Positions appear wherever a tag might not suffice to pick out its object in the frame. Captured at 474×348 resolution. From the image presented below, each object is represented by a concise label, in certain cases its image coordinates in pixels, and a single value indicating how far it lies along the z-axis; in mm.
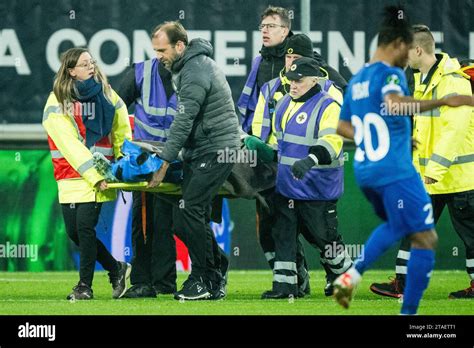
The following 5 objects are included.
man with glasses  11078
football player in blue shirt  8156
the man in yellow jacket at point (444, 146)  10633
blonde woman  10375
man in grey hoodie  10125
